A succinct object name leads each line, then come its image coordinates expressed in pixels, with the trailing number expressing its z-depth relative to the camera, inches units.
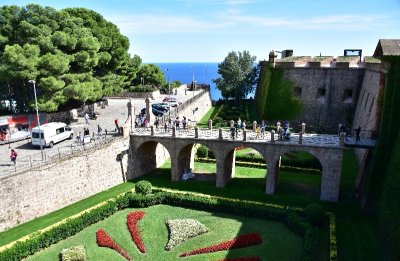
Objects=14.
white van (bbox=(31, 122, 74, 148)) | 1323.8
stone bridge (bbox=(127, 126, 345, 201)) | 1230.3
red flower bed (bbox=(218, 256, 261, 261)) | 904.9
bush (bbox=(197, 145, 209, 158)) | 1717.5
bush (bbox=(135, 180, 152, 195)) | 1255.5
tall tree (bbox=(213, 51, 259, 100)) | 2696.9
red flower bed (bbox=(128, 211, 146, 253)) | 984.3
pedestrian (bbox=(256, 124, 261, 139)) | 1333.3
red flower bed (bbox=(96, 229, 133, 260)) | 945.6
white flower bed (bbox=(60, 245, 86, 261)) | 903.1
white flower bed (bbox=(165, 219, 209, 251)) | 997.5
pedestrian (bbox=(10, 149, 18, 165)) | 1134.4
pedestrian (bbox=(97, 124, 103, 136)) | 1491.3
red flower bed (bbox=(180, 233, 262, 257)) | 953.4
